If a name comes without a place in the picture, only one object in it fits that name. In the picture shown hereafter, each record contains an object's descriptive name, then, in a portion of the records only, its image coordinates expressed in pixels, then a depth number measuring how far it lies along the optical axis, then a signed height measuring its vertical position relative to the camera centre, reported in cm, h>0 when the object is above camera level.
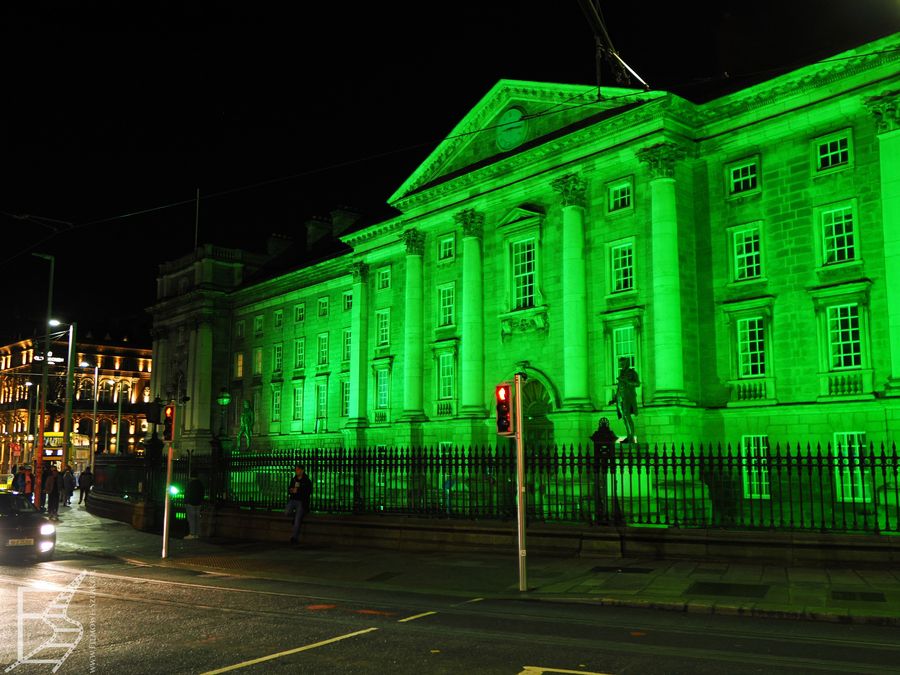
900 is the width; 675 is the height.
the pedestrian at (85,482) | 4125 -265
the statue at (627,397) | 2759 +108
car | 1933 -250
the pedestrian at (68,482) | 3706 -236
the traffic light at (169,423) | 1994 +19
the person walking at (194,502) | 2341 -210
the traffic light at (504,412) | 1427 +29
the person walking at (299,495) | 2141 -175
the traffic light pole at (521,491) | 1380 -108
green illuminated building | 2745 +676
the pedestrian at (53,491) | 3238 -244
